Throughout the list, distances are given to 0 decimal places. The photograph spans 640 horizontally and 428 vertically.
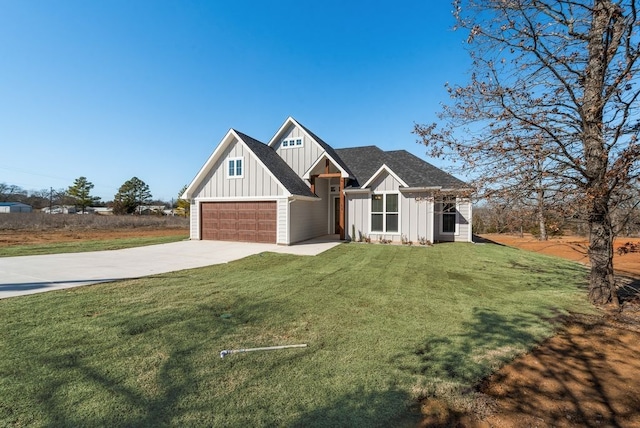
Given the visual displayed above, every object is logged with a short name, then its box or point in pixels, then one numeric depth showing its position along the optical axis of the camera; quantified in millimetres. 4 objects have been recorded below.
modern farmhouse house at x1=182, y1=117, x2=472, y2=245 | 13469
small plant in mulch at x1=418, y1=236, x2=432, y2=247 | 13261
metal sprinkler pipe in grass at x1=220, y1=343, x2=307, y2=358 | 3193
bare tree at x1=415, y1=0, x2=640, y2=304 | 4789
